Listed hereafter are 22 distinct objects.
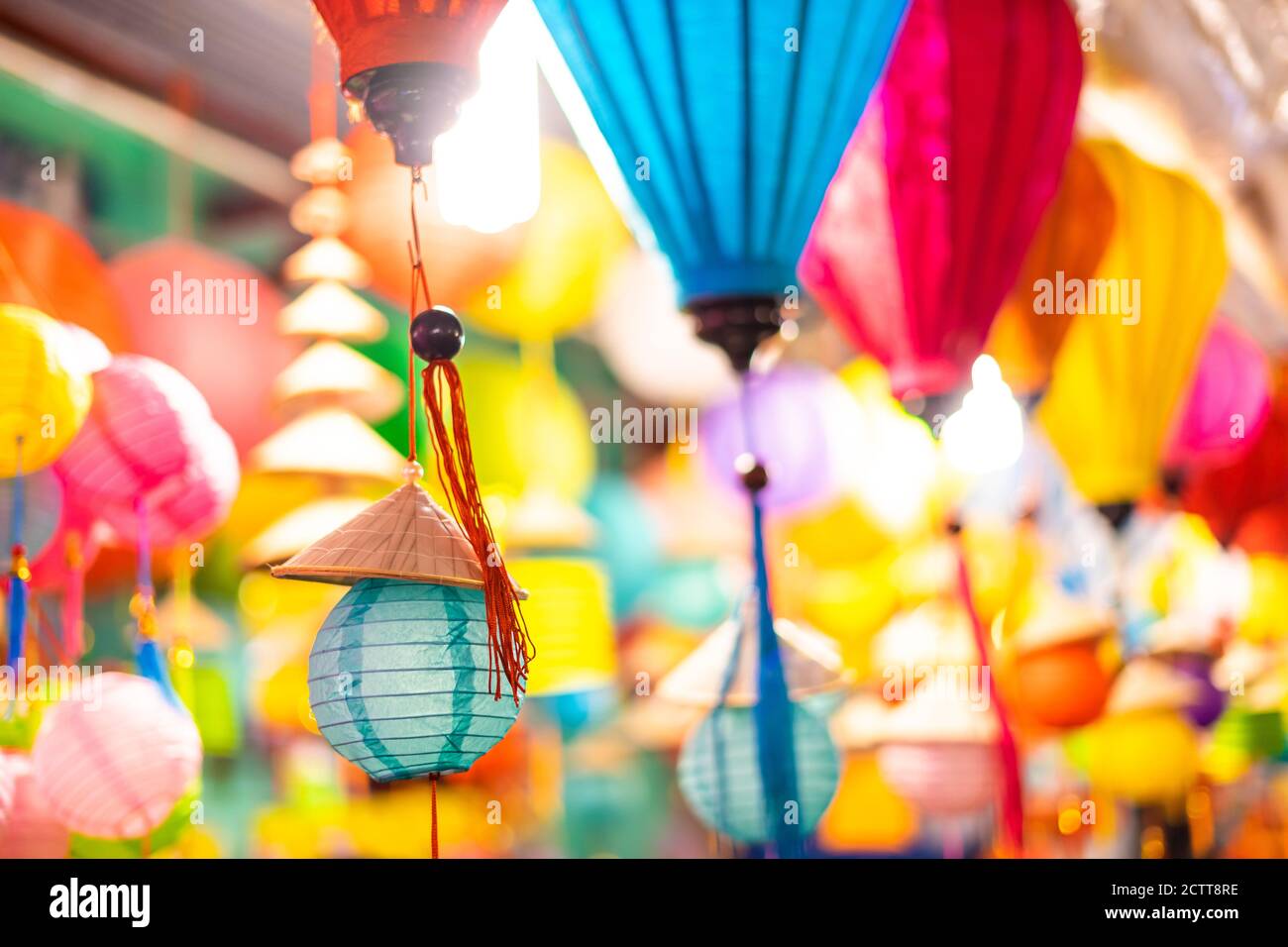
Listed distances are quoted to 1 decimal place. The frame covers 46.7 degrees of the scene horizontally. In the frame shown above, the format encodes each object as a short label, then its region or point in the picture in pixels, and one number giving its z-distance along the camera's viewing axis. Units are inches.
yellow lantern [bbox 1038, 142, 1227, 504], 88.4
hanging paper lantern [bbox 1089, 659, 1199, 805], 110.7
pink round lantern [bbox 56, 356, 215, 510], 63.2
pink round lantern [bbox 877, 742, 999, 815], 84.0
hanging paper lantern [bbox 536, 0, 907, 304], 54.0
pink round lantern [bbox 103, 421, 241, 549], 65.0
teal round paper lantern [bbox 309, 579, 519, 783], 44.4
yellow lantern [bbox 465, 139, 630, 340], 86.4
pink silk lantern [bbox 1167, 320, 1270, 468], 111.7
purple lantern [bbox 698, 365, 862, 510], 97.7
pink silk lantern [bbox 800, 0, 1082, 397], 68.5
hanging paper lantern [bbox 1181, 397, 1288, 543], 121.5
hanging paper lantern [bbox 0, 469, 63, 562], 65.2
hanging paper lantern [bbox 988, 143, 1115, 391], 86.4
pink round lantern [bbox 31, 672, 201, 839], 60.3
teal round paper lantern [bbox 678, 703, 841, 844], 63.9
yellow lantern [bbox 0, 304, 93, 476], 58.7
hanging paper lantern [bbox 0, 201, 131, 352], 71.2
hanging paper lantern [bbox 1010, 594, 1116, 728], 95.1
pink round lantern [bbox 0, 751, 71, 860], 63.7
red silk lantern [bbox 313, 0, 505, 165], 47.7
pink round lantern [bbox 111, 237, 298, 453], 80.6
